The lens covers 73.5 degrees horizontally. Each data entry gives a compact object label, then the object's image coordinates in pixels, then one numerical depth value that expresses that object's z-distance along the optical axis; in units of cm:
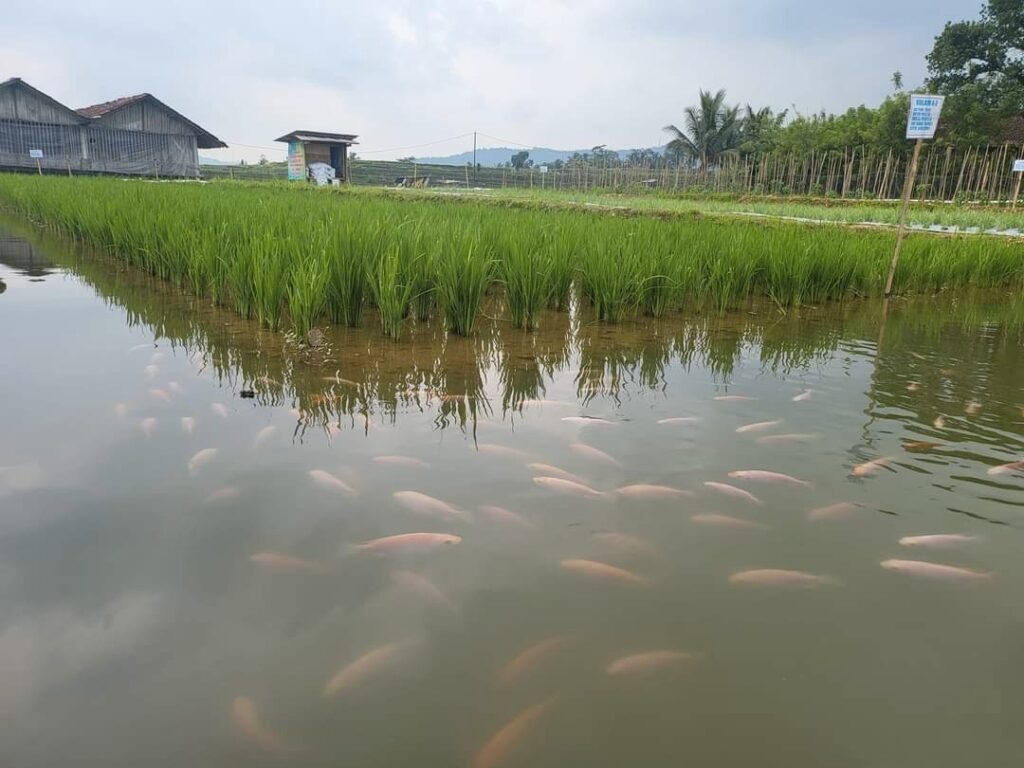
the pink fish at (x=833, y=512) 225
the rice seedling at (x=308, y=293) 407
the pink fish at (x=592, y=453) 267
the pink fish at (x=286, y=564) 190
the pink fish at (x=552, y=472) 250
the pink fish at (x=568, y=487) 238
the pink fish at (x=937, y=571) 192
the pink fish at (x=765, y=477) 249
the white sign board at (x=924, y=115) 592
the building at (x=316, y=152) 2769
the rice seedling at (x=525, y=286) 481
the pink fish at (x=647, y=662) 155
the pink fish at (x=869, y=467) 259
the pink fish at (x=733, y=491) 237
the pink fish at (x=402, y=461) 261
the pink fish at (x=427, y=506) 222
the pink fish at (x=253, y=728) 134
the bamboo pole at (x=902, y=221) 616
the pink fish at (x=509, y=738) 132
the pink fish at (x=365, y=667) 149
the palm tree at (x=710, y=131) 3359
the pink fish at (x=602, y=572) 189
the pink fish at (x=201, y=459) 248
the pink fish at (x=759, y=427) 302
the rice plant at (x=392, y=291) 430
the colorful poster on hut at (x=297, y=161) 2775
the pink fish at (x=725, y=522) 219
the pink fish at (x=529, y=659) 153
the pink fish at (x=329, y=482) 236
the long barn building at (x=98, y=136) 2434
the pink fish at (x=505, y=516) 219
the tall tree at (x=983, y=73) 2183
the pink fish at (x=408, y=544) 199
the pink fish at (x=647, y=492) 238
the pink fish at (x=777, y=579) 188
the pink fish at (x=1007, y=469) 263
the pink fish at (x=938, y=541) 209
